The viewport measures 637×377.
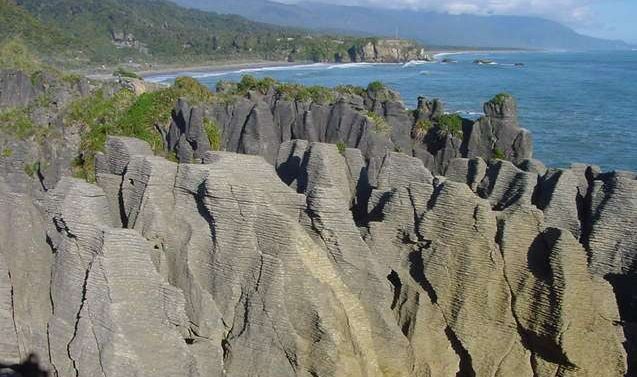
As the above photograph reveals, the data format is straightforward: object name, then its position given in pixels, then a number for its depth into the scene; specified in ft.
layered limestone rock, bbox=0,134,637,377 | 23.26
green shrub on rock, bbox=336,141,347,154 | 72.69
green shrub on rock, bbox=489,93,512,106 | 98.78
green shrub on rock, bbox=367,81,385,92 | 142.41
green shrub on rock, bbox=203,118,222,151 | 76.23
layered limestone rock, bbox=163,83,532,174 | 71.92
